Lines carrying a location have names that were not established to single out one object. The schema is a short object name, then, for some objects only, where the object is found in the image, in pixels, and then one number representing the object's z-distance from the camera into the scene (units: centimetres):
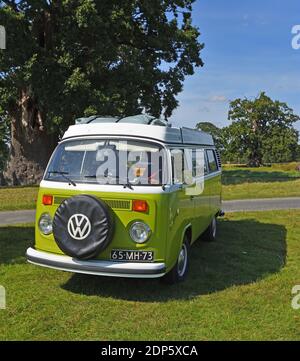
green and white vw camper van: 595
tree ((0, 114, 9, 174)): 3719
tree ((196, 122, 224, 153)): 11376
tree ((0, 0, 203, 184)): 2177
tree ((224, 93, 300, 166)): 6606
